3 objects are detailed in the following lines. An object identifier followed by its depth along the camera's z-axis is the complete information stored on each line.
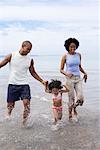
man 4.99
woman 5.25
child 5.05
